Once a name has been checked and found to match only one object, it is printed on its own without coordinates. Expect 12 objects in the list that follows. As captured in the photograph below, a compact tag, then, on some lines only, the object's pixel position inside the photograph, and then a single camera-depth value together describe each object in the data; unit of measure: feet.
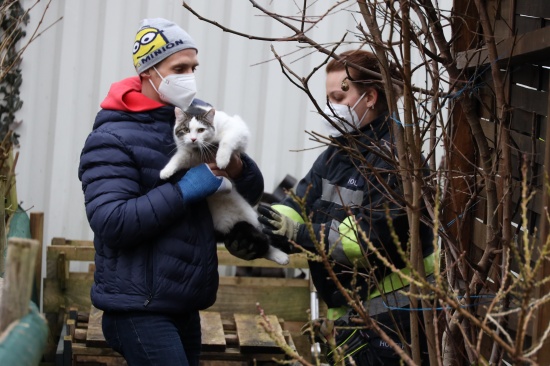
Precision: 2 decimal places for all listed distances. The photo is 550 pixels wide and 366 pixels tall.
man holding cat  12.66
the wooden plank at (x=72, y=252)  20.68
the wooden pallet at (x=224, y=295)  20.62
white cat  13.56
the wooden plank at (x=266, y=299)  20.84
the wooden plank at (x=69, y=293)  20.71
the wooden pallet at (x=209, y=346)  17.62
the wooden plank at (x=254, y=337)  17.66
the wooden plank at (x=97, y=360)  17.98
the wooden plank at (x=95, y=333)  17.56
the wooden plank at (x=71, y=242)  21.93
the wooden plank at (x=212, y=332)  17.63
